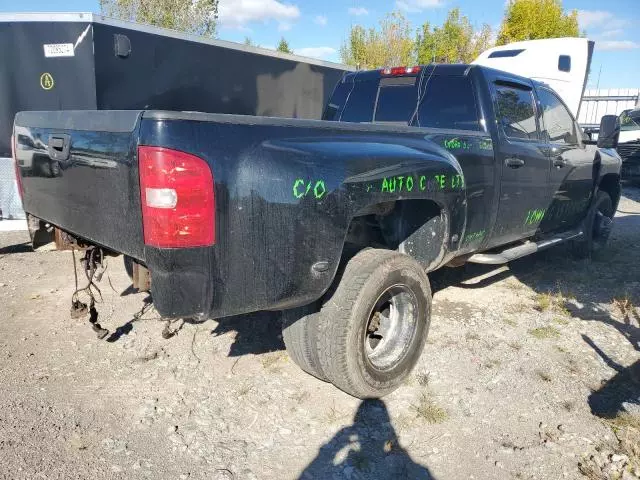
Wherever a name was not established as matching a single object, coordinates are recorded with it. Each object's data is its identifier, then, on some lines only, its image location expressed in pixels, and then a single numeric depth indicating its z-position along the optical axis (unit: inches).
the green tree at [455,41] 985.5
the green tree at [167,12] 836.0
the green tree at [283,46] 1760.6
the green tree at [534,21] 929.5
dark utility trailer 245.1
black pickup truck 81.7
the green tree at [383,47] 1010.1
